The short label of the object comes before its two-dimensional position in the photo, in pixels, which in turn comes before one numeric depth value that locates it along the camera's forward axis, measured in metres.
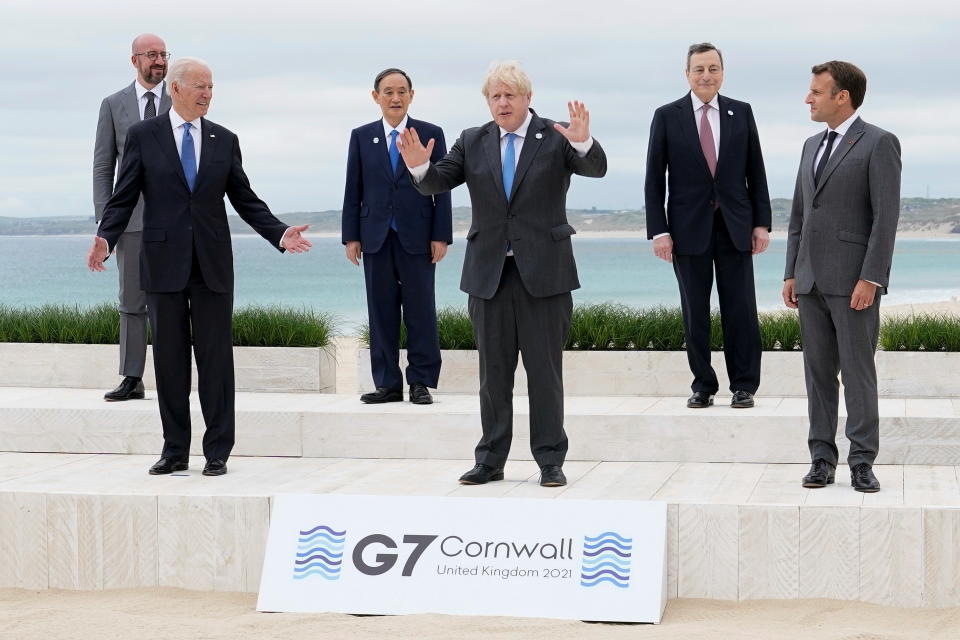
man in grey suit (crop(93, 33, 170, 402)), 5.98
